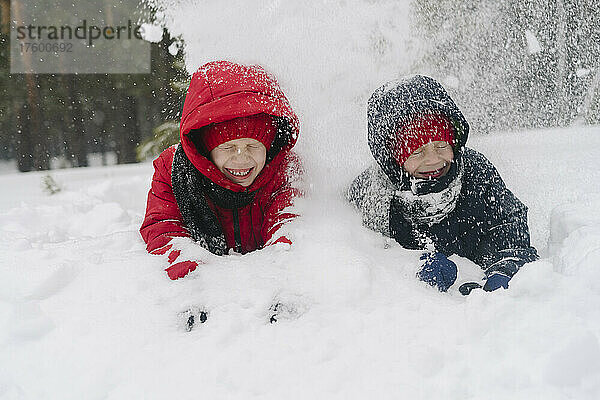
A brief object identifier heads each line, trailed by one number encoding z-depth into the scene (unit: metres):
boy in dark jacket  2.32
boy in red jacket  2.27
